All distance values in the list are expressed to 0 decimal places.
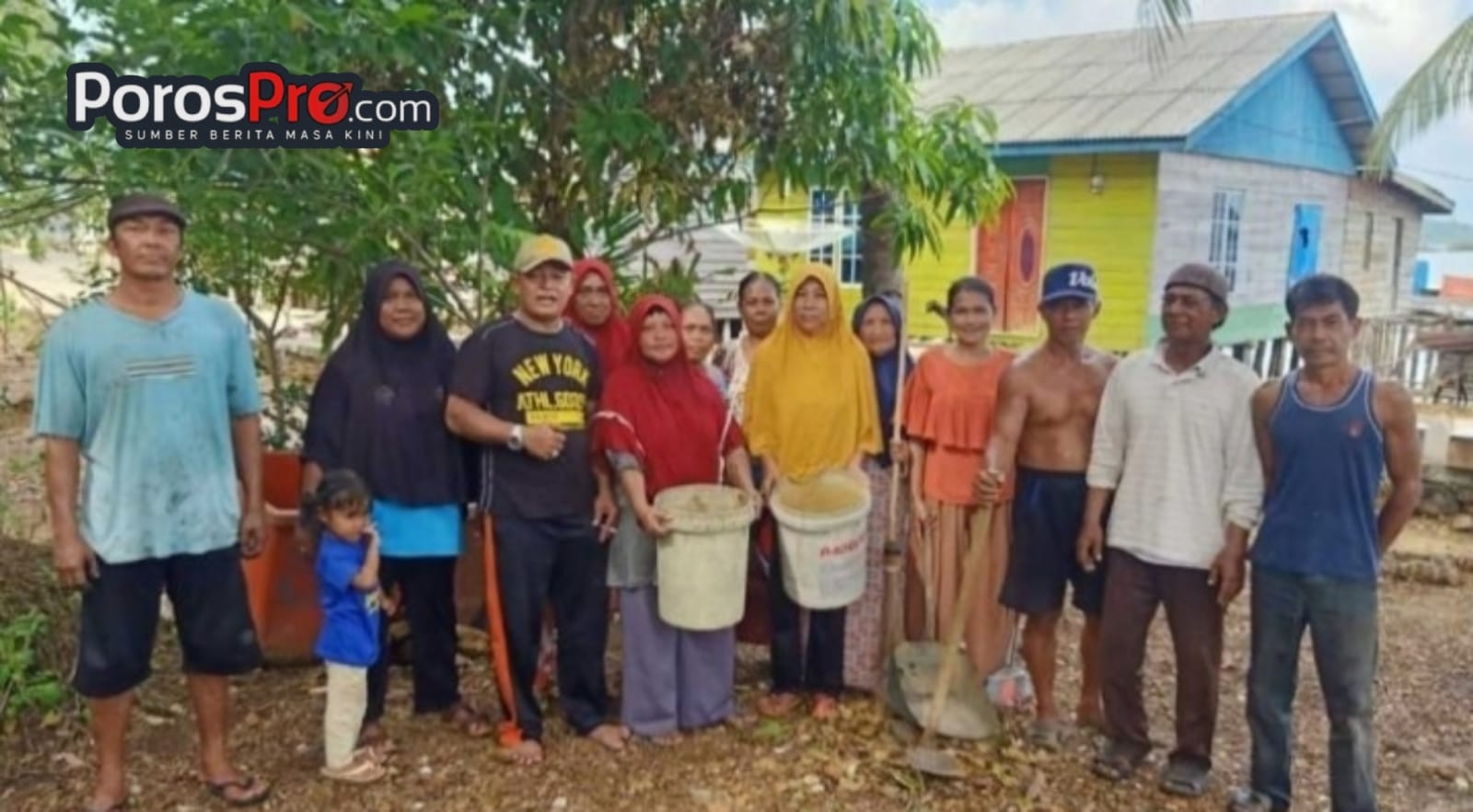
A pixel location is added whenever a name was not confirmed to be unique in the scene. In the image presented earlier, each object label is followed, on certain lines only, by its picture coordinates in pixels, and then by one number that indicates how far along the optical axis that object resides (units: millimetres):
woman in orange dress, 3654
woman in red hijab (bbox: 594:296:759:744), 3406
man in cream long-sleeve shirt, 3143
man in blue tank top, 2895
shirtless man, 3432
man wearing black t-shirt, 3283
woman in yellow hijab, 3660
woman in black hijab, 3322
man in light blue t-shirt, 2783
